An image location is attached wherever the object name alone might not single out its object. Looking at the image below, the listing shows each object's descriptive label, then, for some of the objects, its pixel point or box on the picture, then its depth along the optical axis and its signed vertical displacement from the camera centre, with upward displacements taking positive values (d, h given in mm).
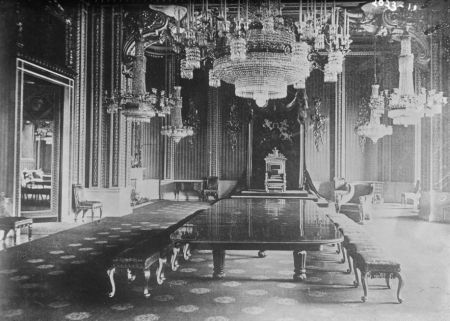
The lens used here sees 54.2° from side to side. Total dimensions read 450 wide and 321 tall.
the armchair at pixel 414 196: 12180 -744
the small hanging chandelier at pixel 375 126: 9427 +1015
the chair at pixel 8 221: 6102 -745
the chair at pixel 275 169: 12664 -1
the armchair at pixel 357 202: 9286 -755
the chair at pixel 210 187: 13688 -570
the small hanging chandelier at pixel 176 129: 11305 +1028
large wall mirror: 7441 +1021
